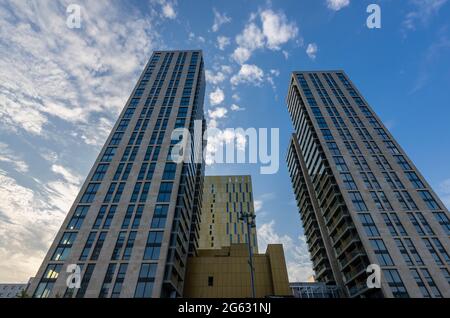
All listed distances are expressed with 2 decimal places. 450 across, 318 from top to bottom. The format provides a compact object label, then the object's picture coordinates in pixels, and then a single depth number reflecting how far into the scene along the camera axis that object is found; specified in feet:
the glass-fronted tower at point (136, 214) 132.16
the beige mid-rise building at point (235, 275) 154.10
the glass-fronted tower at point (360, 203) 152.56
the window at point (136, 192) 167.15
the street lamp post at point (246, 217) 84.05
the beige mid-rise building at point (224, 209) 333.21
